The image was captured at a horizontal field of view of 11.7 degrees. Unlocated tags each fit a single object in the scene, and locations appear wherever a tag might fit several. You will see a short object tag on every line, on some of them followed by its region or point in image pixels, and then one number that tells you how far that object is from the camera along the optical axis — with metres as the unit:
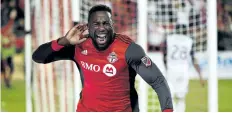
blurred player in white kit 12.16
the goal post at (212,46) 10.52
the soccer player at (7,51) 19.96
